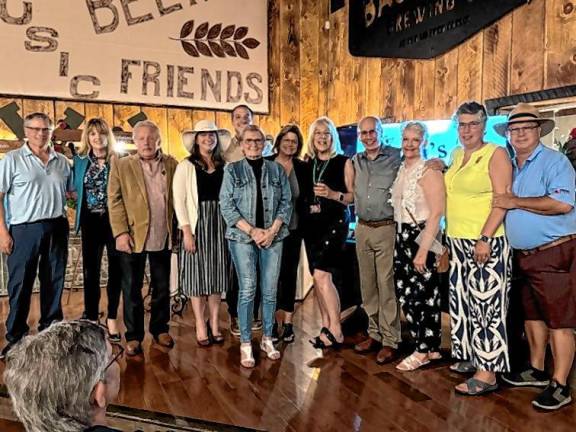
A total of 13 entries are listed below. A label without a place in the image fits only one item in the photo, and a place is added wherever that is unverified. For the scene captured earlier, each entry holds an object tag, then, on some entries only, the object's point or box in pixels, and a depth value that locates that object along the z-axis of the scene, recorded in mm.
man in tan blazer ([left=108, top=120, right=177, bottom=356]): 3287
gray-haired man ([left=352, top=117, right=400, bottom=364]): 3137
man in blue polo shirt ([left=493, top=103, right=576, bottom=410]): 2484
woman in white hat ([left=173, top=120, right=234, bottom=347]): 3355
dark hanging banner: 3744
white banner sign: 4895
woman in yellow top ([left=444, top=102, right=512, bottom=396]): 2590
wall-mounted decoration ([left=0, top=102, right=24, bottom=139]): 4840
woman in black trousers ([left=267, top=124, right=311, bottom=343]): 3400
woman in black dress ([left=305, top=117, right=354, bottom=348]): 3340
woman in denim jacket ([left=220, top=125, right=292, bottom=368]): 3152
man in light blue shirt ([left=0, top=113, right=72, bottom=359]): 3295
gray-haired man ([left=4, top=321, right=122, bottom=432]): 1005
